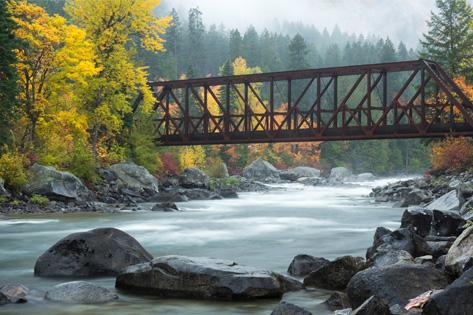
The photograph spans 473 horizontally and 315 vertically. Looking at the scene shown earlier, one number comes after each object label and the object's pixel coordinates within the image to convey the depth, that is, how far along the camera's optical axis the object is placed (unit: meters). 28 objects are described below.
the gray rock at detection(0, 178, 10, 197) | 26.51
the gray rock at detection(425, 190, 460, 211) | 20.48
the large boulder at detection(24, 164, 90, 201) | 28.19
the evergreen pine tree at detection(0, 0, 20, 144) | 28.80
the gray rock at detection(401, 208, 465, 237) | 14.35
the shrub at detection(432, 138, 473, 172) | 40.25
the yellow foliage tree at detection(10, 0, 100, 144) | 32.25
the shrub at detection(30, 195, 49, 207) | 27.02
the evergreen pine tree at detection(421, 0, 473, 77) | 49.94
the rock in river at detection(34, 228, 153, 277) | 11.75
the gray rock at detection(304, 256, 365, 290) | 10.65
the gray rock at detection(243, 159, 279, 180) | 68.44
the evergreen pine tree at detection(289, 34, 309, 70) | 104.01
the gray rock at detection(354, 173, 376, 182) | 78.92
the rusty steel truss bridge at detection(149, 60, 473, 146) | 34.78
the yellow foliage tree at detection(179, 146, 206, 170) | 52.26
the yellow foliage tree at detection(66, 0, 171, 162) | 38.44
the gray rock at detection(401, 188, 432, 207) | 30.50
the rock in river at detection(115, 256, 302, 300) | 9.88
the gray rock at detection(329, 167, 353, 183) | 74.00
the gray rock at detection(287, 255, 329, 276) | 12.06
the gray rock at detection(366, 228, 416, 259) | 11.84
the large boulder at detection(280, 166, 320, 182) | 69.50
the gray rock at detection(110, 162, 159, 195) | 36.03
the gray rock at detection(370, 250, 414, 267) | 10.55
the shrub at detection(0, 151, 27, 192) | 27.43
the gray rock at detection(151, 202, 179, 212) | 28.17
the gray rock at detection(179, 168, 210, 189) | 42.25
